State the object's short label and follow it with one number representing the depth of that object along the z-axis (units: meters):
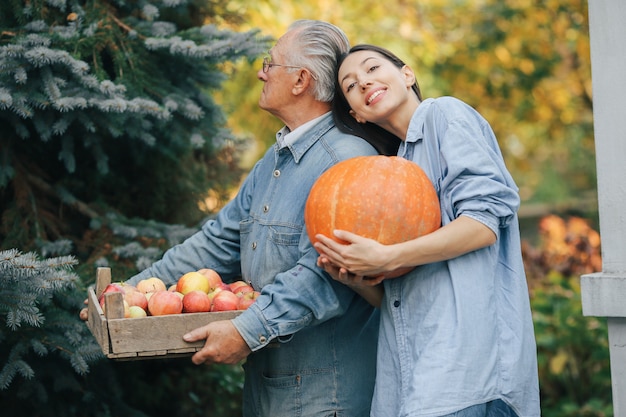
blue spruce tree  3.29
